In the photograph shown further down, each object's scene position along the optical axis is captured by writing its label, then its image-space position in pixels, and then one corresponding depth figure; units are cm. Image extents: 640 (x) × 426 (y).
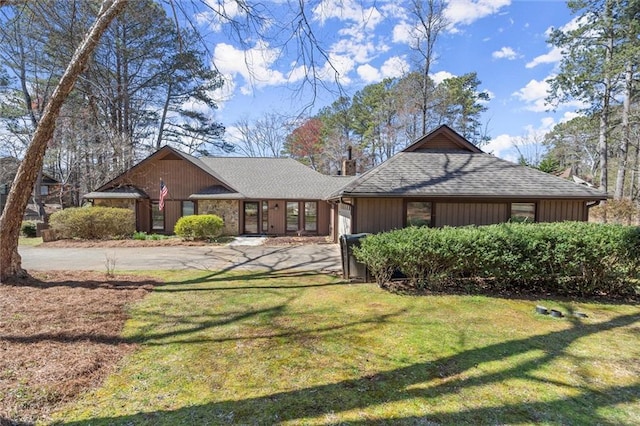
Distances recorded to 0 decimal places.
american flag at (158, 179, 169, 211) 1641
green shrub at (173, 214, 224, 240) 1552
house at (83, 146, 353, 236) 1791
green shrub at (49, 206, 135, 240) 1534
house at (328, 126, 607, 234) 1048
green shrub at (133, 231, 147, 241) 1591
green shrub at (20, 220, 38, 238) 1680
